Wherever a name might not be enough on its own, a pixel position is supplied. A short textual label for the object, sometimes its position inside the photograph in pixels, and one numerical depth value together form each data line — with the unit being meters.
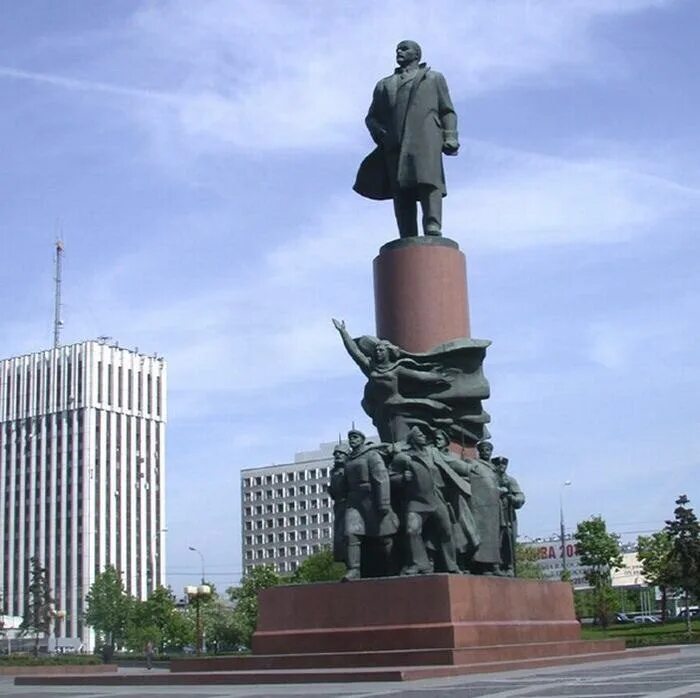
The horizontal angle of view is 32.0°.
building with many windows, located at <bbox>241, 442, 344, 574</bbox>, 116.62
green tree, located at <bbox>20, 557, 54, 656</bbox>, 62.53
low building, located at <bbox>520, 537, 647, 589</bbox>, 136.00
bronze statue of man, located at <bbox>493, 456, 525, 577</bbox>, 18.47
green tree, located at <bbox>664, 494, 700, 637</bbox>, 51.69
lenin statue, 20.20
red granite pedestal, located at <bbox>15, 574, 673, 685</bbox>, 14.86
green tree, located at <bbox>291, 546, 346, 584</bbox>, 52.06
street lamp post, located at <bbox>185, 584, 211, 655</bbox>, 42.12
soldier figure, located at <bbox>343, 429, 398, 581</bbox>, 16.94
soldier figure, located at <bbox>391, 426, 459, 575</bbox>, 16.75
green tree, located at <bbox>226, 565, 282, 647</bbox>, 62.74
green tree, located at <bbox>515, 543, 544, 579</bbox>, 52.94
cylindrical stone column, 19.02
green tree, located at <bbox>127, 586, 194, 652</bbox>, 69.69
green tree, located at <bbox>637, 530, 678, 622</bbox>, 61.83
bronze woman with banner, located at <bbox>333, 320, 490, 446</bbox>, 18.28
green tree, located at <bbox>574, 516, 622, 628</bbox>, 63.50
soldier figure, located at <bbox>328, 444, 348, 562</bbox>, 17.36
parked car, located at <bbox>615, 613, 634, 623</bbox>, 71.71
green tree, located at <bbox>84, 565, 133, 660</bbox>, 71.75
